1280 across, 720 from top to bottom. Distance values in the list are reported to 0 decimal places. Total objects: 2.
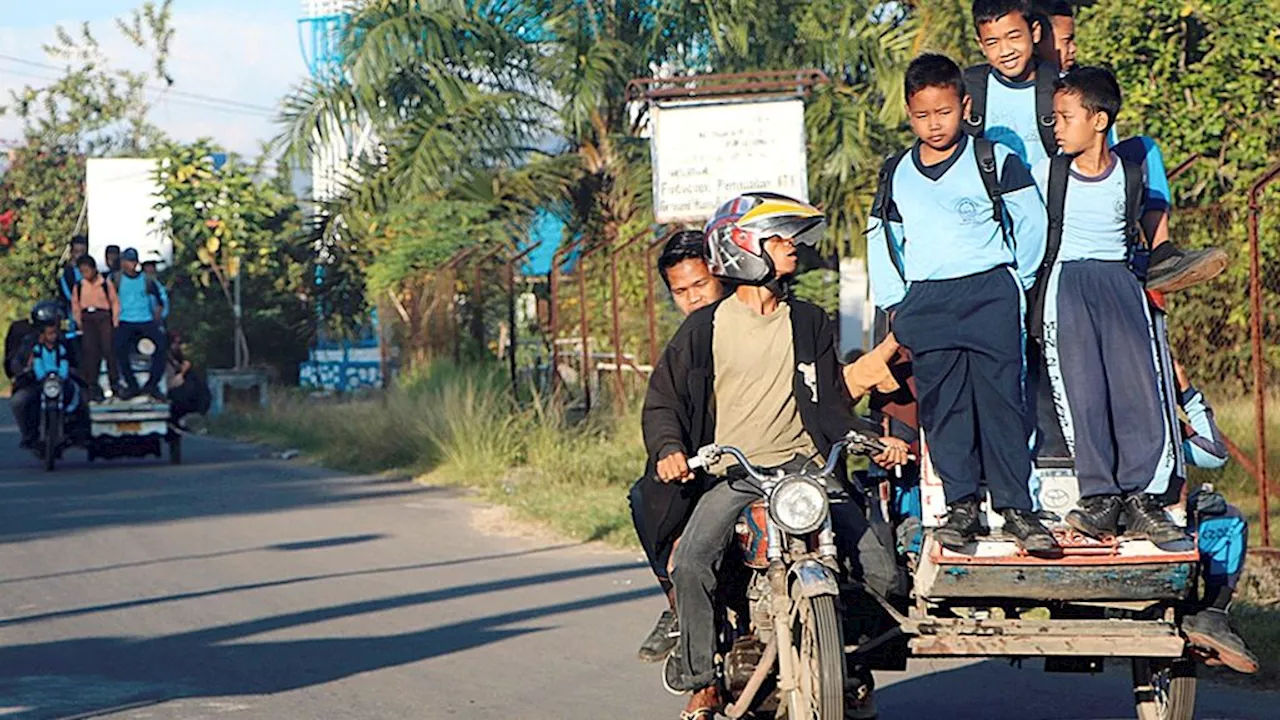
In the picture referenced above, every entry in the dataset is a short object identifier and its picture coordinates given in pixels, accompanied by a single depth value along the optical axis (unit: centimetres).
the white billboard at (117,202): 4918
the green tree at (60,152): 5003
